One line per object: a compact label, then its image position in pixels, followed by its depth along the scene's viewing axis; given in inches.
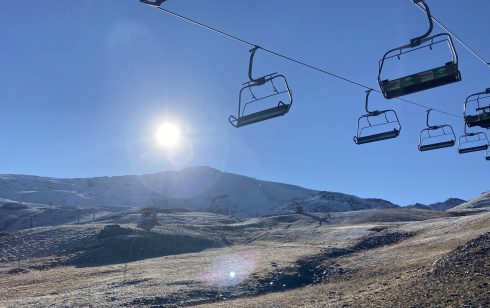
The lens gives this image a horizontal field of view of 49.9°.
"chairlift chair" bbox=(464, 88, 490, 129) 859.4
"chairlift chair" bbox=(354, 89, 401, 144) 828.6
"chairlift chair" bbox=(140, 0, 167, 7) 409.2
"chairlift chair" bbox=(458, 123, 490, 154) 1122.2
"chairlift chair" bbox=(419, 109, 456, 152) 991.9
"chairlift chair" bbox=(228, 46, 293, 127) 629.9
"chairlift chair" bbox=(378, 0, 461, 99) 552.4
